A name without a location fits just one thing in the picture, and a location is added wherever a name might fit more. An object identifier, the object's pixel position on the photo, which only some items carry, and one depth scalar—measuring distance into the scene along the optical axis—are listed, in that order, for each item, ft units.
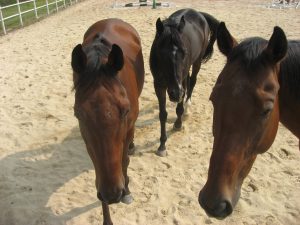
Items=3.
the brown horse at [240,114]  5.78
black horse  13.89
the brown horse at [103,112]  7.81
